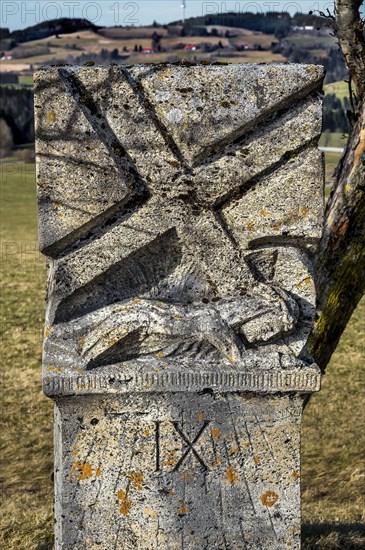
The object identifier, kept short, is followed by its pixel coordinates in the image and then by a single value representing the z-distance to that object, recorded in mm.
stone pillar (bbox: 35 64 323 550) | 3324
